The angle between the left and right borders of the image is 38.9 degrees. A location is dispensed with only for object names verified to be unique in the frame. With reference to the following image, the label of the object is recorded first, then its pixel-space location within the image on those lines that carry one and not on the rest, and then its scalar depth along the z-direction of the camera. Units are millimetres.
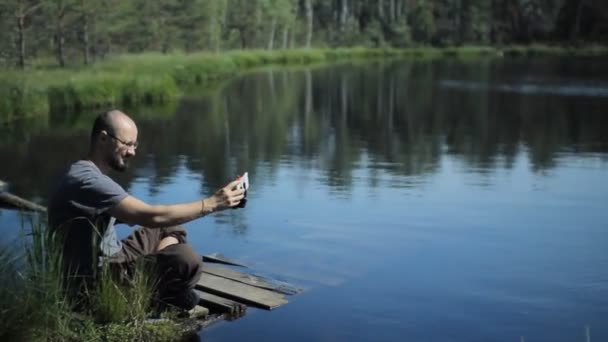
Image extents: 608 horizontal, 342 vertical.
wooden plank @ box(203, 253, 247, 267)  8336
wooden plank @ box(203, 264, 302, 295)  7387
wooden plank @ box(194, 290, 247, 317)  6688
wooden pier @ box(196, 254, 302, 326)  6715
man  5379
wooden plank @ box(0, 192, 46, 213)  10641
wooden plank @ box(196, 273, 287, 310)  6934
